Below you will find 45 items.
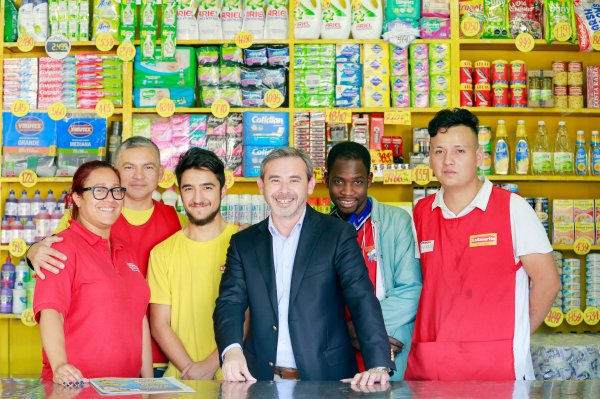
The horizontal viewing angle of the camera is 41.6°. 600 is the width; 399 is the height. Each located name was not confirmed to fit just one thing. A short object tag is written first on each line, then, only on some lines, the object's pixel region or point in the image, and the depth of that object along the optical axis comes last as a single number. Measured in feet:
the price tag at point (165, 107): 15.94
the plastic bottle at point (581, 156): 16.17
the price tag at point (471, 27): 16.10
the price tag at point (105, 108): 16.10
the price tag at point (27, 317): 16.11
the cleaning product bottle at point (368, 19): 16.14
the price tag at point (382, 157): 15.90
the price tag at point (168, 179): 15.96
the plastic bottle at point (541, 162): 16.11
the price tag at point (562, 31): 16.08
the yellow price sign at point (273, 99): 15.99
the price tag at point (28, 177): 16.19
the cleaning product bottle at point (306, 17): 16.12
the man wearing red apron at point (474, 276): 9.49
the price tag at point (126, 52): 16.10
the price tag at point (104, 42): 16.07
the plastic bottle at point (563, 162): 16.14
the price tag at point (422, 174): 15.74
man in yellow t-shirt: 10.26
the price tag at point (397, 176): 15.67
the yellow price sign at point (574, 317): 15.98
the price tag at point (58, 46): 16.34
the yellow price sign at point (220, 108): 15.89
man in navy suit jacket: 8.66
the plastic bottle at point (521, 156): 16.02
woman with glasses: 8.60
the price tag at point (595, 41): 15.98
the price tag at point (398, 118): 15.80
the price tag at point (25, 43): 16.31
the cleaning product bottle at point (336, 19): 16.15
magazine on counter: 7.18
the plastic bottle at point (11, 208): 16.35
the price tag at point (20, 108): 16.38
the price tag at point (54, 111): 16.29
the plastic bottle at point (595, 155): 16.19
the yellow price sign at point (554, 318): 15.89
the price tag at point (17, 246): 16.11
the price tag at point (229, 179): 15.74
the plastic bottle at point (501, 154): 16.07
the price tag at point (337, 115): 15.96
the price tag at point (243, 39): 15.99
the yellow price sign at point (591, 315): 16.02
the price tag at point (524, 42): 16.01
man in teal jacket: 10.13
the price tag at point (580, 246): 15.98
